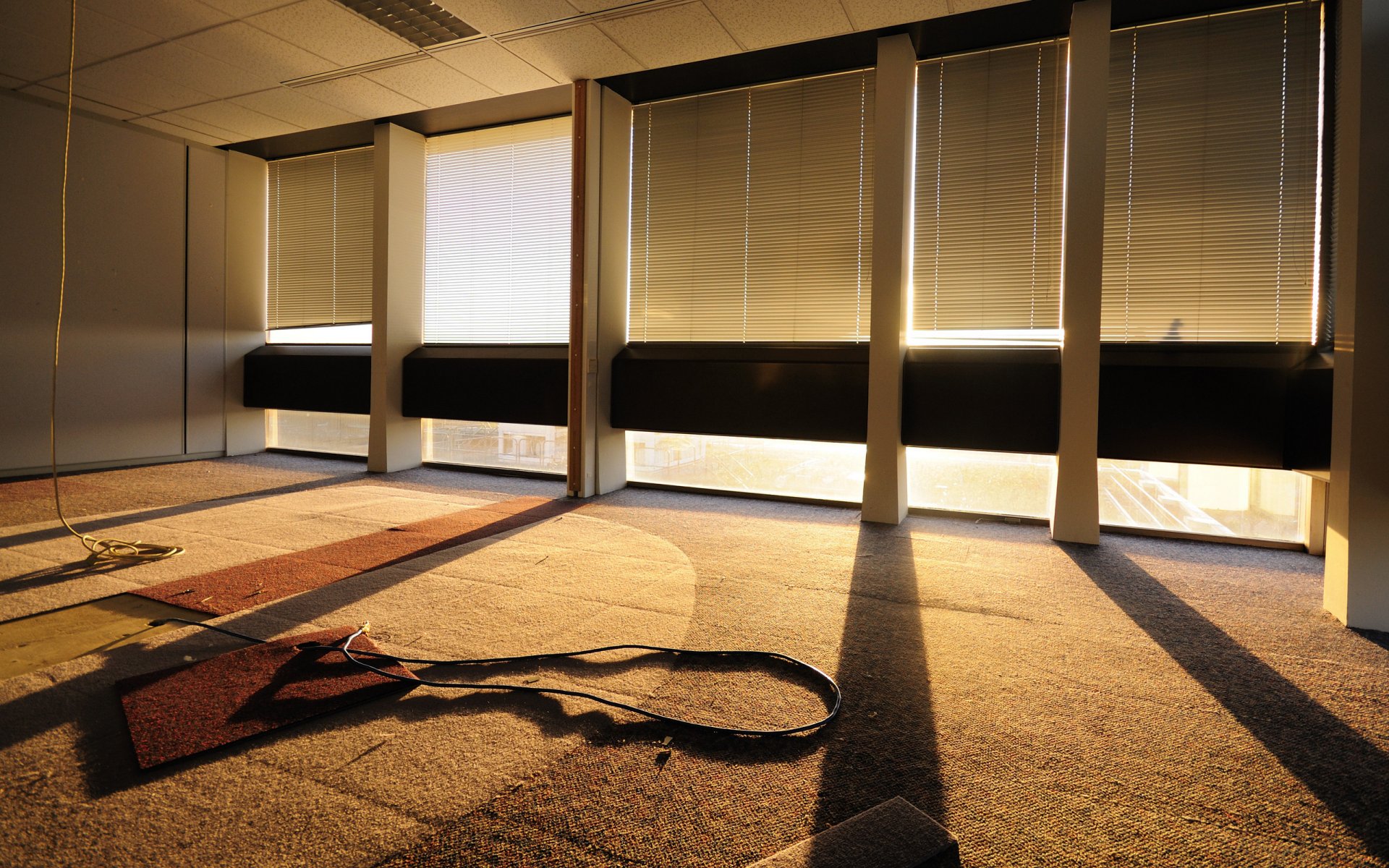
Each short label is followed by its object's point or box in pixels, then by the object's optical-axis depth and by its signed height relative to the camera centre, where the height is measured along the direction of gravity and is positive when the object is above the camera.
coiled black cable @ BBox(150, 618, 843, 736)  1.85 -0.79
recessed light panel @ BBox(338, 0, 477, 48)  4.18 +2.47
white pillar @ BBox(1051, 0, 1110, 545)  4.14 +0.93
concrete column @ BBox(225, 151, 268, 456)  7.34 +1.44
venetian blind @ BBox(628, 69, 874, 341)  5.04 +1.60
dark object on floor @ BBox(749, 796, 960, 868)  1.23 -0.77
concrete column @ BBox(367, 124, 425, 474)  6.48 +1.29
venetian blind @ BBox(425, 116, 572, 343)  6.14 +1.69
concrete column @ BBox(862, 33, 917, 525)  4.59 +1.00
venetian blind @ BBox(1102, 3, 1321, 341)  4.01 +1.49
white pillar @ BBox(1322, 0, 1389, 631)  2.72 +0.39
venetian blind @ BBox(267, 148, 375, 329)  7.11 +1.85
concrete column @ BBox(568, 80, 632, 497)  5.41 +1.17
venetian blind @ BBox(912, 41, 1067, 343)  4.53 +1.54
